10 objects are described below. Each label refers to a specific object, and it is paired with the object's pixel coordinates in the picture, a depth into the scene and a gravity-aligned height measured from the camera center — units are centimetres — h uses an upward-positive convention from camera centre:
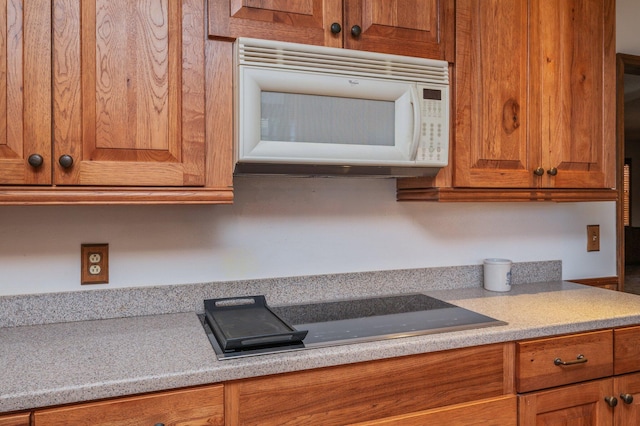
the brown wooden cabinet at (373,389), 114 -46
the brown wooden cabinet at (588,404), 140 -58
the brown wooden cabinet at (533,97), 163 +41
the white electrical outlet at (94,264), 149 -16
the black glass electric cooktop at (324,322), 120 -33
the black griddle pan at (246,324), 118 -32
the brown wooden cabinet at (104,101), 116 +28
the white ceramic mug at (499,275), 189 -25
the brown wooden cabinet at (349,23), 135 +57
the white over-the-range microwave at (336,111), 133 +30
